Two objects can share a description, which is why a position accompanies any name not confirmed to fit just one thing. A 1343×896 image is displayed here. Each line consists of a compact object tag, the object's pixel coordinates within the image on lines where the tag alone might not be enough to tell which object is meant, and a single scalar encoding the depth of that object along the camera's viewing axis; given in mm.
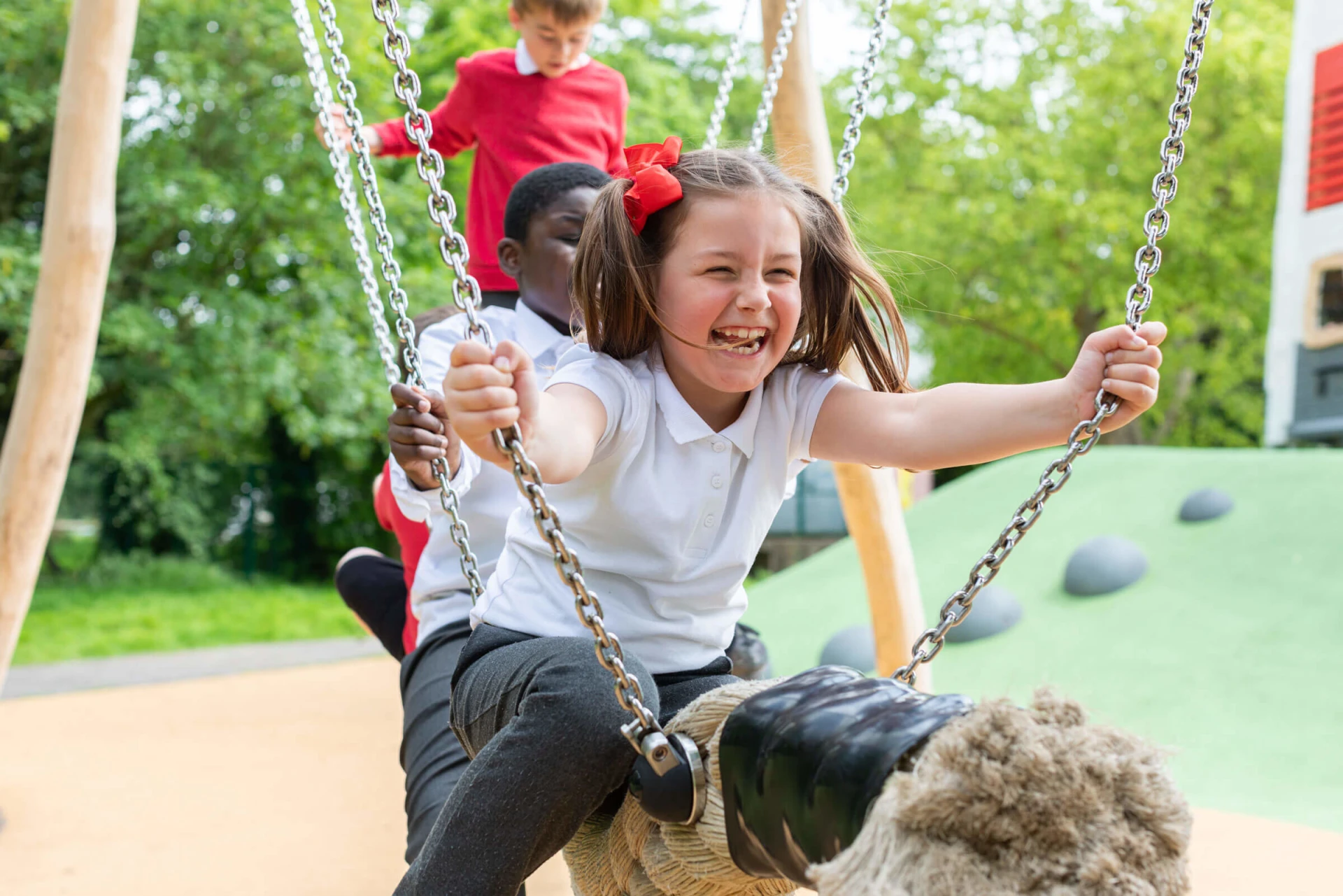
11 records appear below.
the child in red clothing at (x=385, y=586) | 2934
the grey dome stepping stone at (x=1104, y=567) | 6266
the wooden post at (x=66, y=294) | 3660
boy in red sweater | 3152
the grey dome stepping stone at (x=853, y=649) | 5680
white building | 8578
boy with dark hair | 2162
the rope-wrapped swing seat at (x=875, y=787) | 940
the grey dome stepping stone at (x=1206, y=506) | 6785
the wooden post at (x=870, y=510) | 3752
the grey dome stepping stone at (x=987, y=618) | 6055
